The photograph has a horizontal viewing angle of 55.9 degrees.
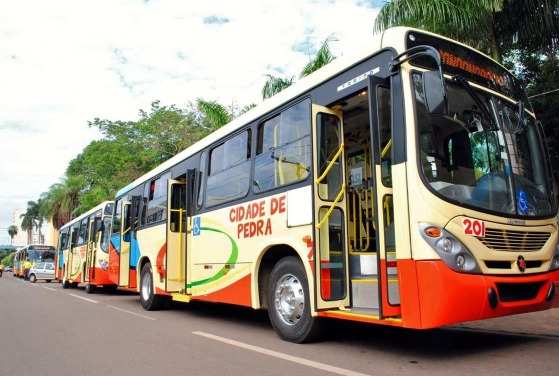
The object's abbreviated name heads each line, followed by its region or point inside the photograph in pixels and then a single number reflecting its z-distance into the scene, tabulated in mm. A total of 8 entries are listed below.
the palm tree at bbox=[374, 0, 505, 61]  11742
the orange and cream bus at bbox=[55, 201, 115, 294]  17359
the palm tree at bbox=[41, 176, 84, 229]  51938
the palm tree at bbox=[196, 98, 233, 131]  18859
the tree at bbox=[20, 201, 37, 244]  94250
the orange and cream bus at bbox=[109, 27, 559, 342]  4922
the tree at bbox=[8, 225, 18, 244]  129375
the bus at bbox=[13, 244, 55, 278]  36656
